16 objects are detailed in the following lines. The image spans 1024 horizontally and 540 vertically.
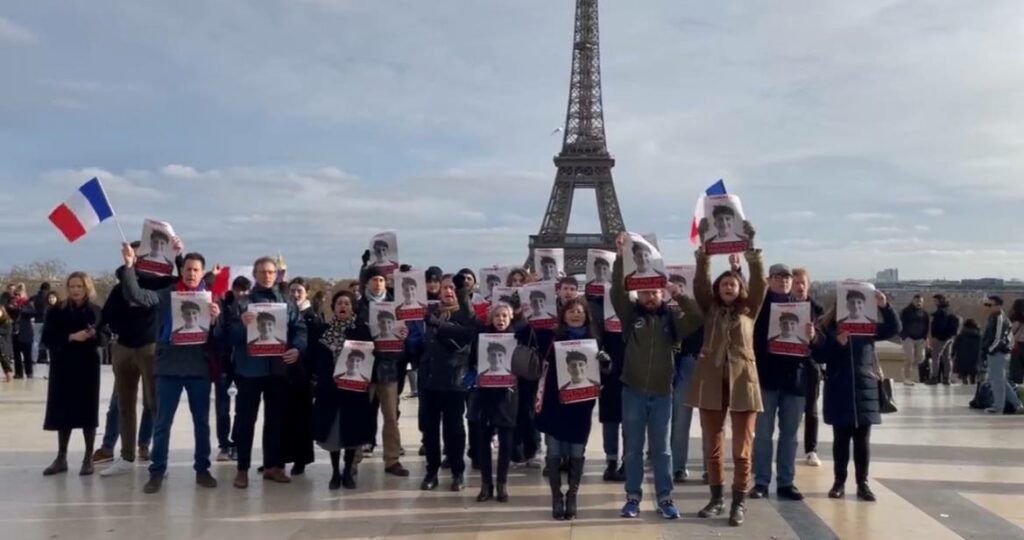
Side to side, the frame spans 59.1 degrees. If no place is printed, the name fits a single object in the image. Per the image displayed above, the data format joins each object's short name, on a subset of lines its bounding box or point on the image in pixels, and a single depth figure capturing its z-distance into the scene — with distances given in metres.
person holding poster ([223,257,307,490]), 7.61
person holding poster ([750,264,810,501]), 7.30
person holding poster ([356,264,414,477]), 7.84
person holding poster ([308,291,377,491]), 7.66
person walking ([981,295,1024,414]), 12.56
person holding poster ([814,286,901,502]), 7.22
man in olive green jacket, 6.63
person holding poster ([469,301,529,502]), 7.07
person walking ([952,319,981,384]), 16.61
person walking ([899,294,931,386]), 15.01
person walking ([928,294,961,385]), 17.04
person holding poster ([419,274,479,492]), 7.52
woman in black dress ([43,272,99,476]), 8.12
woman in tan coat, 6.50
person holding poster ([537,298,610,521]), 6.61
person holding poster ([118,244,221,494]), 7.65
